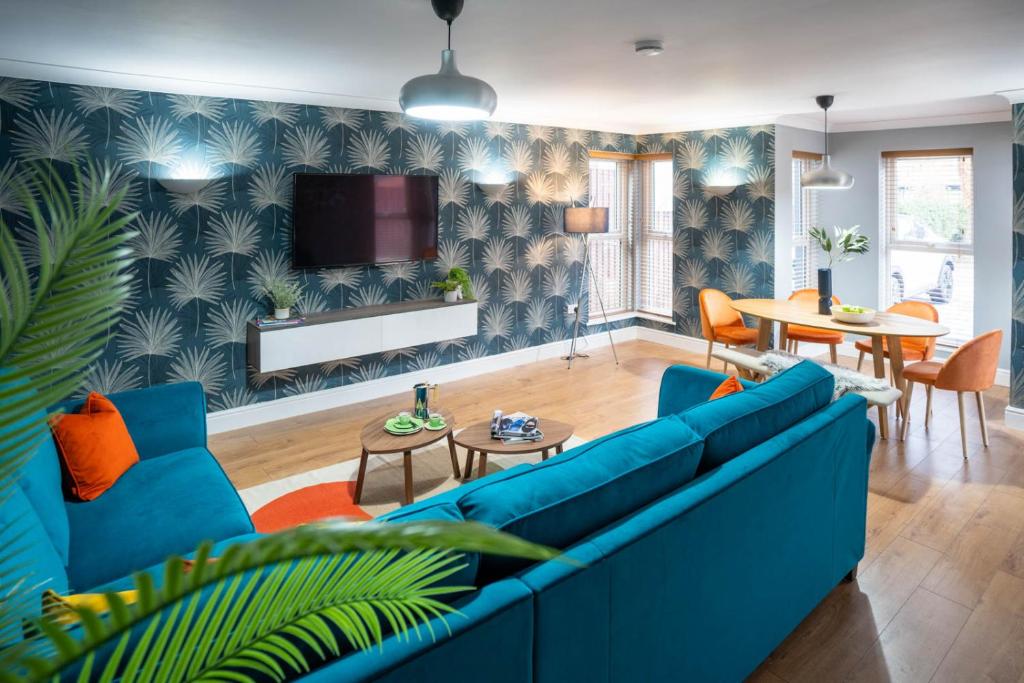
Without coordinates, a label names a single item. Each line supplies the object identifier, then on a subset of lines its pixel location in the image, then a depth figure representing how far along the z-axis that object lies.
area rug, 3.57
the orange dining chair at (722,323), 6.14
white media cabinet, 4.85
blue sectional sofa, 1.48
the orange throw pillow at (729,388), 2.84
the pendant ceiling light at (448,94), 2.43
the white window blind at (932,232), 6.17
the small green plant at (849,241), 5.31
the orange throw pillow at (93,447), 2.60
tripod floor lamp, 6.44
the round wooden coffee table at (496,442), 3.45
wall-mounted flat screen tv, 5.07
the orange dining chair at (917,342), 5.21
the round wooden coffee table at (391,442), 3.44
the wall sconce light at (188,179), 4.41
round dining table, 4.65
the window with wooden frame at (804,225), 6.99
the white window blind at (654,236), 7.50
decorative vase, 5.32
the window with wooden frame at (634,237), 7.42
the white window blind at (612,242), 7.34
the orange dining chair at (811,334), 5.97
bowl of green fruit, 4.97
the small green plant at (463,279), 5.89
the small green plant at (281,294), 4.98
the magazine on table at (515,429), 3.57
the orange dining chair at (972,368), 4.19
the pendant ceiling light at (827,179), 5.40
